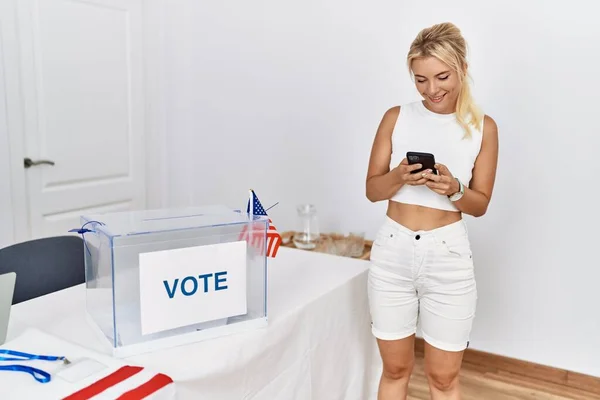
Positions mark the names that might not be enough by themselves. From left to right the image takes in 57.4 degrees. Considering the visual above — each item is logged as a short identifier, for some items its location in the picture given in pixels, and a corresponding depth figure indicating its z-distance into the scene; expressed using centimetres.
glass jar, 261
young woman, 149
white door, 266
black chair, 168
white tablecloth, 109
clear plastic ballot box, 106
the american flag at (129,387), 91
